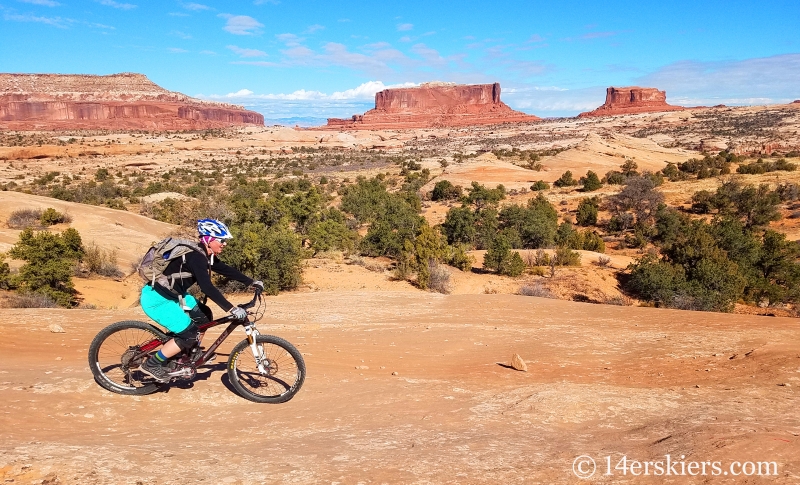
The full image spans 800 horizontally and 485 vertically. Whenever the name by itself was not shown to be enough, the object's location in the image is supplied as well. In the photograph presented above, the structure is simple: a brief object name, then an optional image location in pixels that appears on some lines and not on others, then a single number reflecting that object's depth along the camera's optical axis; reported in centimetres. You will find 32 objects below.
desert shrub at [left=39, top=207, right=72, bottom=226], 1947
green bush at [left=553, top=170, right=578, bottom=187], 3934
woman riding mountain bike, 436
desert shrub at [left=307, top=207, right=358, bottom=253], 2022
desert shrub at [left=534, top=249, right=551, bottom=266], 1950
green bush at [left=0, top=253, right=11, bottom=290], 1319
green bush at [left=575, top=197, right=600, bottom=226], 2844
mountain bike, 478
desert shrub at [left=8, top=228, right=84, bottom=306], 1288
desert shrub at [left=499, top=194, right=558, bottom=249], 2353
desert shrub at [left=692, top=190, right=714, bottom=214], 2798
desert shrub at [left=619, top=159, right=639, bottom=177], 4009
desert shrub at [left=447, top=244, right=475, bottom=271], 1856
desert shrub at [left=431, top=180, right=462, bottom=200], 3578
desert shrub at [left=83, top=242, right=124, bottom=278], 1612
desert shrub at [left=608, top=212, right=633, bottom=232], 2716
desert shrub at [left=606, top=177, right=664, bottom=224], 2783
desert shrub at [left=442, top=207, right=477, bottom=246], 2367
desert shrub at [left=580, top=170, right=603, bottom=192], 3619
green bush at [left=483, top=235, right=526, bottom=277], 1788
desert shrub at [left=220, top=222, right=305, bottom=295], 1396
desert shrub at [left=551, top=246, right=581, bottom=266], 1903
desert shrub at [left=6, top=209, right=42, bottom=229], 1958
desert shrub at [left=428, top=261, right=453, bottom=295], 1553
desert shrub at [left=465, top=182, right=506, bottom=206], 3206
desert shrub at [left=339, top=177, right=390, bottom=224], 2791
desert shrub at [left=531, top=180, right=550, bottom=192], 3778
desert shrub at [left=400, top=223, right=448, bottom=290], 1688
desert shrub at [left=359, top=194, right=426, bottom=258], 2038
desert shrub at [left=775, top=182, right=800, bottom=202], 2888
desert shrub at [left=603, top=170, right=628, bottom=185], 3759
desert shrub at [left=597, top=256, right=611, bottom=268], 1931
